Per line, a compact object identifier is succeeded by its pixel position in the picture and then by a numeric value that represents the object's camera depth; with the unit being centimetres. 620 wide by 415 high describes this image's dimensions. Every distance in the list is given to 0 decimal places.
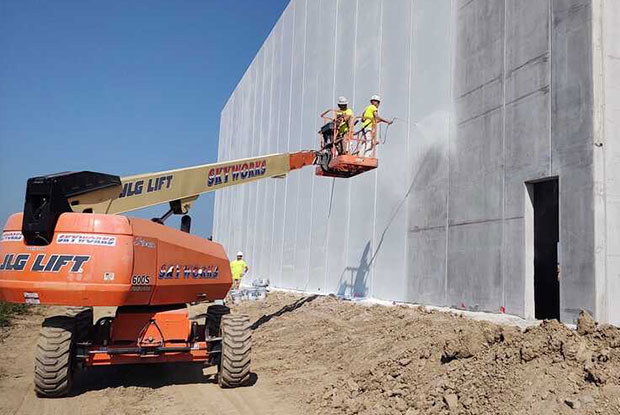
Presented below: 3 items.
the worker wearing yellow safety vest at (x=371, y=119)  1123
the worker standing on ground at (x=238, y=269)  1734
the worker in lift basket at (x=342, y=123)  1064
